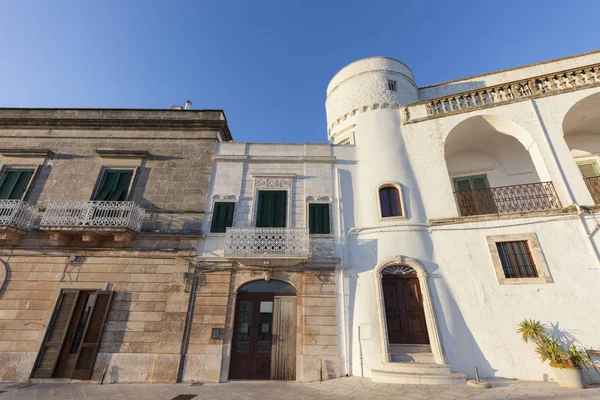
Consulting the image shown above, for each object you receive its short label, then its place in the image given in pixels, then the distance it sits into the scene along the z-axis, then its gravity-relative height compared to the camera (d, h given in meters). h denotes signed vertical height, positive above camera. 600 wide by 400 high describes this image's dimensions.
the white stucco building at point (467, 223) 7.43 +2.98
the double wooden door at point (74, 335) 7.64 -0.67
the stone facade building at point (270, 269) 7.87 +1.43
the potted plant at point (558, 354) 6.15 -0.79
